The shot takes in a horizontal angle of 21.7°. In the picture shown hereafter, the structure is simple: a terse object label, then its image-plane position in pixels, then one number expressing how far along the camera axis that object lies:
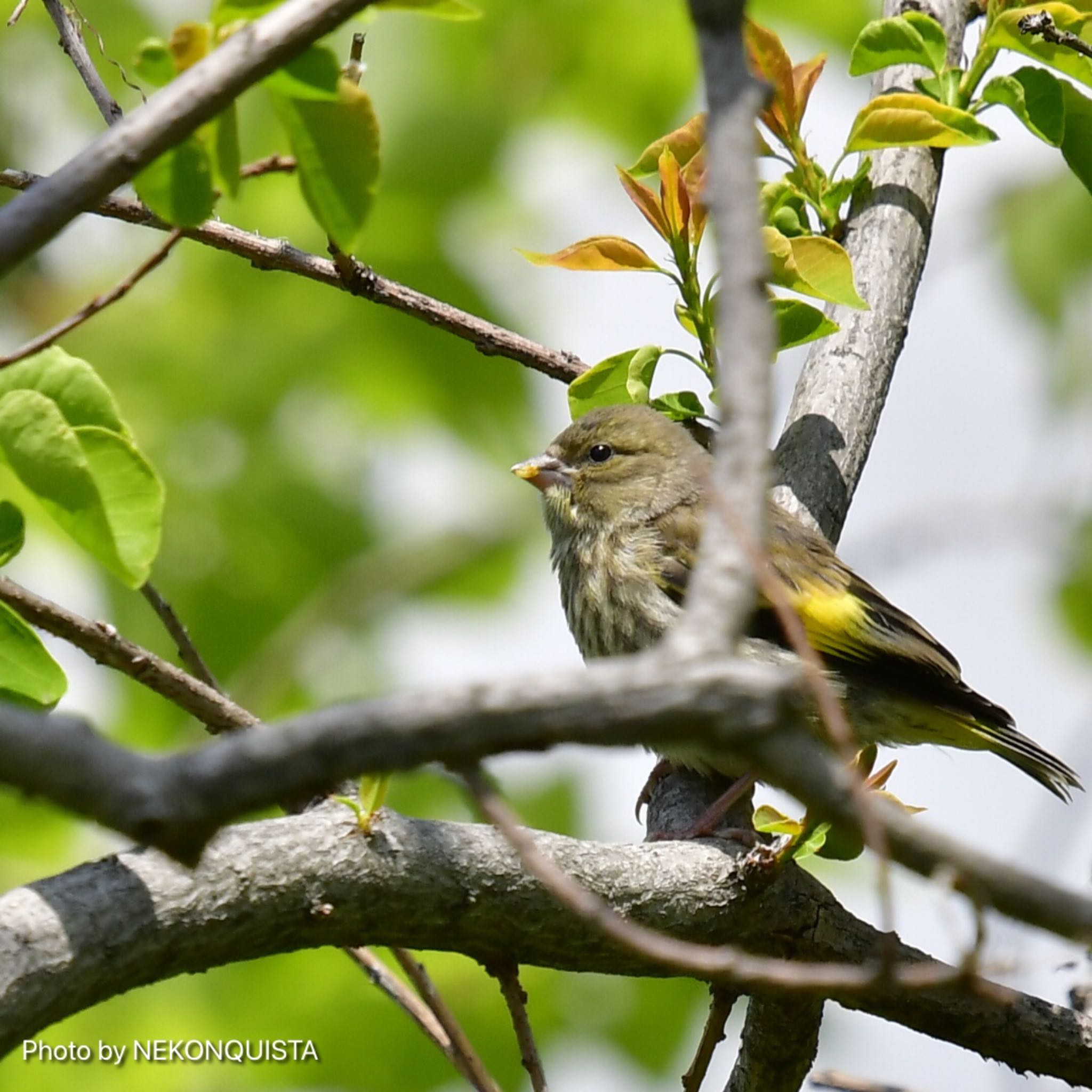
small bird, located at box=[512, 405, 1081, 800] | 9.10
